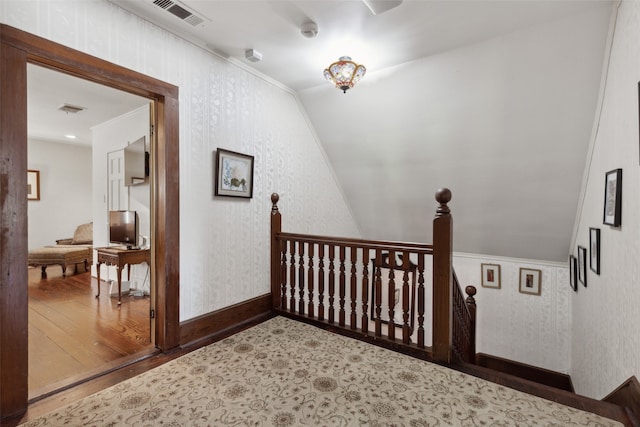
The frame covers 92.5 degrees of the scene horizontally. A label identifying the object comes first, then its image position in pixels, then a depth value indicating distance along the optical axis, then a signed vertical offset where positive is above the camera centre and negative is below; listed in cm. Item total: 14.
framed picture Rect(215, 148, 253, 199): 284 +35
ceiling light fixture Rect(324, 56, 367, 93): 262 +121
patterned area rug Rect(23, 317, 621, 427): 164 -112
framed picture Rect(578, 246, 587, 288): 313 -57
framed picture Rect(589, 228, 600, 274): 255 -33
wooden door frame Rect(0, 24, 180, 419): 166 +12
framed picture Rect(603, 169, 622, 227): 200 +9
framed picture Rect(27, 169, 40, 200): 624 +49
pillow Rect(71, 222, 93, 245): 622 -54
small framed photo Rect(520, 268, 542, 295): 435 -100
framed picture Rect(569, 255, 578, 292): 366 -76
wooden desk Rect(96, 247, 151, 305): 378 -61
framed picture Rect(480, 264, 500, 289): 462 -98
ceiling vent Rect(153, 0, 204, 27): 212 +144
